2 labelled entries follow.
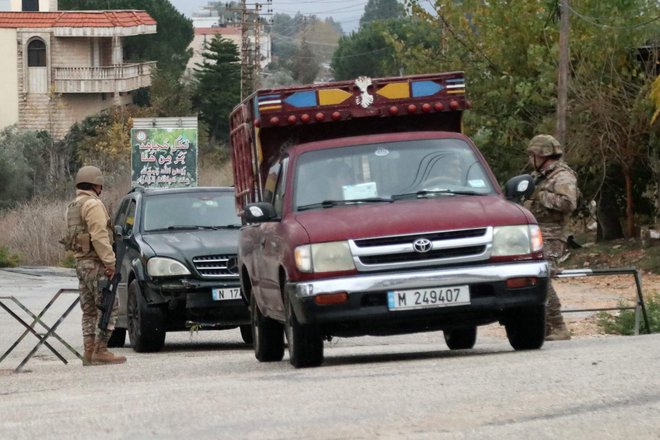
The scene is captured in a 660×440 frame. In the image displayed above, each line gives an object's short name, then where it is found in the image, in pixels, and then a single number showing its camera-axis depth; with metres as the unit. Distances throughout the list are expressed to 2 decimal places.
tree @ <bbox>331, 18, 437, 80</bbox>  133.62
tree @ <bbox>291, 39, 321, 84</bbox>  165.12
